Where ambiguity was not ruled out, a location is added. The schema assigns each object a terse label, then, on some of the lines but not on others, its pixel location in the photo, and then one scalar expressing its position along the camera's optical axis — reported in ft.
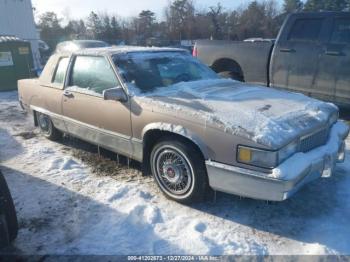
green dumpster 36.73
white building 61.57
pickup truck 19.85
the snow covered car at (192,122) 9.77
